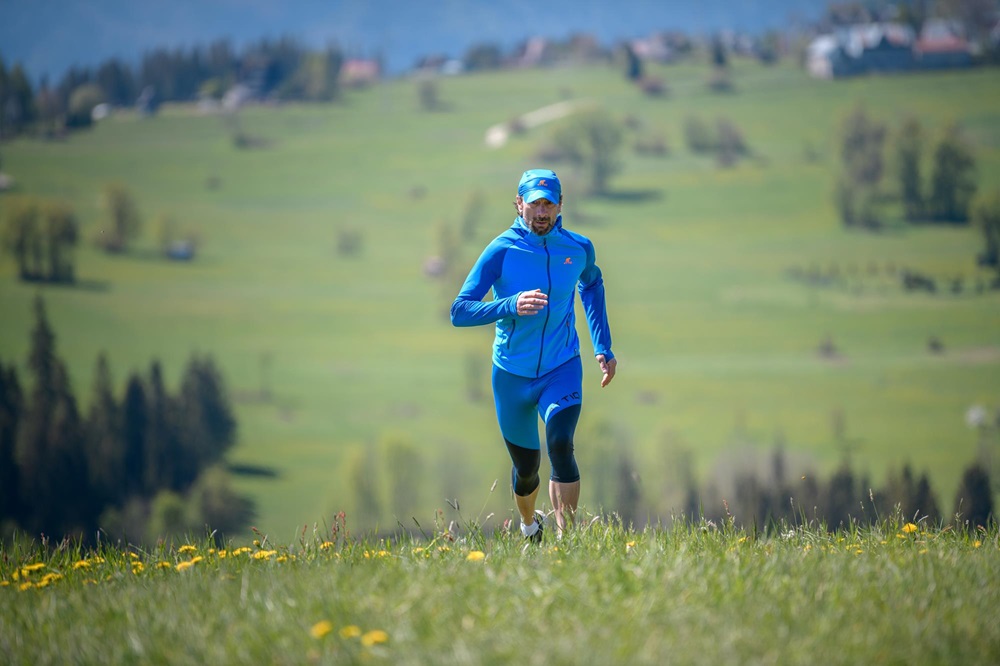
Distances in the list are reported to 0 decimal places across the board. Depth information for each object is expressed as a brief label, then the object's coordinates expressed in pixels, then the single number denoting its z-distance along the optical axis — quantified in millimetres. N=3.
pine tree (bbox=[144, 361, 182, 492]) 150250
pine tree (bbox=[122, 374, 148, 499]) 148125
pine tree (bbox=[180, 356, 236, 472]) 152750
